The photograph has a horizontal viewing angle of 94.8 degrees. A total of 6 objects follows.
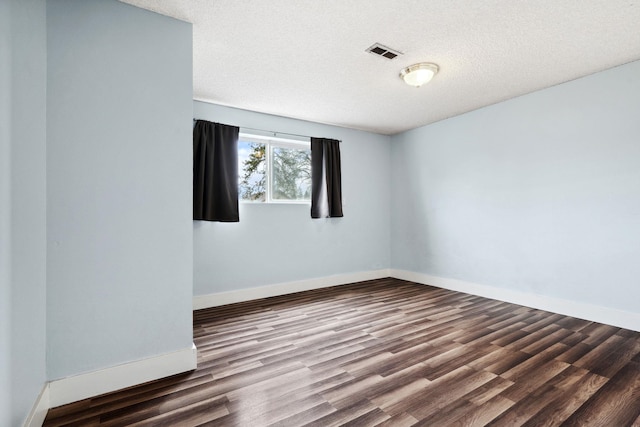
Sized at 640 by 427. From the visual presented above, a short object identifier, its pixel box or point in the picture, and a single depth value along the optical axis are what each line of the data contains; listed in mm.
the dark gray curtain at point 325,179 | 4477
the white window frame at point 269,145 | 4023
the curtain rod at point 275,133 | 3935
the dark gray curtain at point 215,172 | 3541
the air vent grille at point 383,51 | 2500
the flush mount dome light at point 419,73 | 2791
